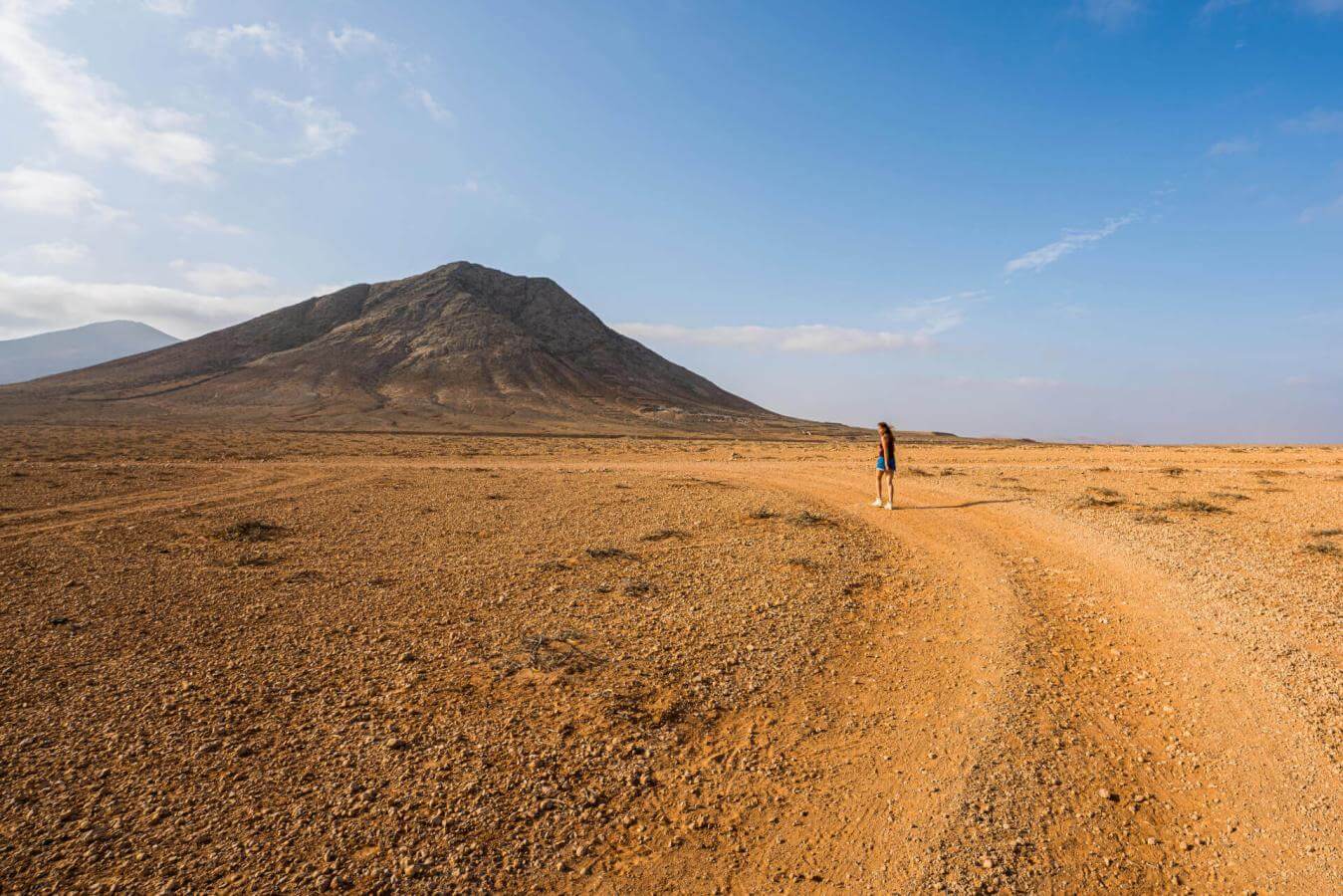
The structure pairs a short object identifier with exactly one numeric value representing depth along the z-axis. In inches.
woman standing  609.9
